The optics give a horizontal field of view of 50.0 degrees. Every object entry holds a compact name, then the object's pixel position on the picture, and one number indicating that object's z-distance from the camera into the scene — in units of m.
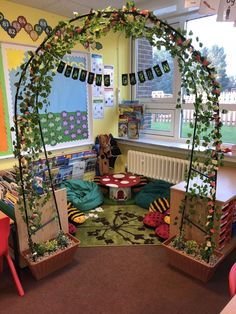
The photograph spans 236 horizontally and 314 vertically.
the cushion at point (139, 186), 3.71
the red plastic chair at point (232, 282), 1.09
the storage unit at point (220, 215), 2.05
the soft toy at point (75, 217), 2.88
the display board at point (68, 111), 3.28
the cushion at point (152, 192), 3.32
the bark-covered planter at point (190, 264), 1.97
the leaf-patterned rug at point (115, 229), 2.61
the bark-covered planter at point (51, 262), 2.02
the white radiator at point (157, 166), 3.31
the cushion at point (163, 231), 2.60
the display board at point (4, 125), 2.80
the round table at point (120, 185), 3.41
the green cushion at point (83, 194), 3.22
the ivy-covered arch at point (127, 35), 1.73
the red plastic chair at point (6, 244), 1.73
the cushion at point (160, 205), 3.03
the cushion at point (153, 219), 2.81
